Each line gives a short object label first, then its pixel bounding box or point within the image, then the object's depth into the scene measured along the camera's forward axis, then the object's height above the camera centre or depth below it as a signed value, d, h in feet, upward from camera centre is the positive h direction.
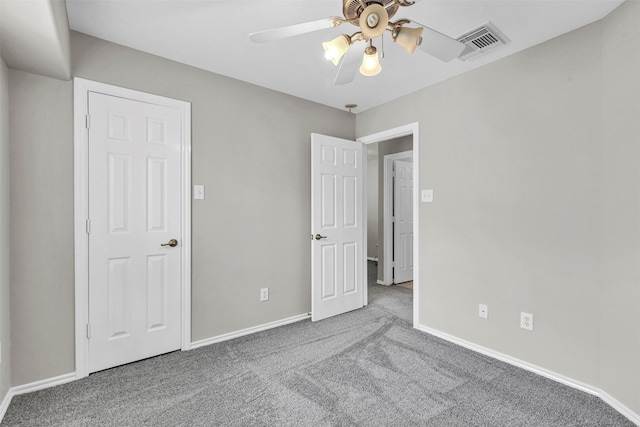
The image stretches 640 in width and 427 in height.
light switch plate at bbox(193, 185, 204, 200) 8.78 +0.53
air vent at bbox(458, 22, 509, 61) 6.89 +3.97
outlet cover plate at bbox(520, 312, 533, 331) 7.70 -2.71
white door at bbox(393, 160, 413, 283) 16.31 -0.58
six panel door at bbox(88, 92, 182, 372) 7.38 -0.49
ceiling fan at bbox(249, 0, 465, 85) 4.40 +2.71
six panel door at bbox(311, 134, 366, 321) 11.00 -0.59
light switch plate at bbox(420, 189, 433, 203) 10.01 +0.48
